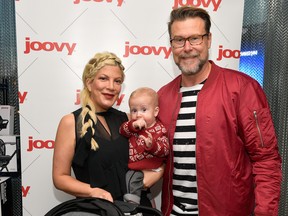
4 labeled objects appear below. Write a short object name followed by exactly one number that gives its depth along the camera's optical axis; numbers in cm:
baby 155
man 142
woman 153
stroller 112
